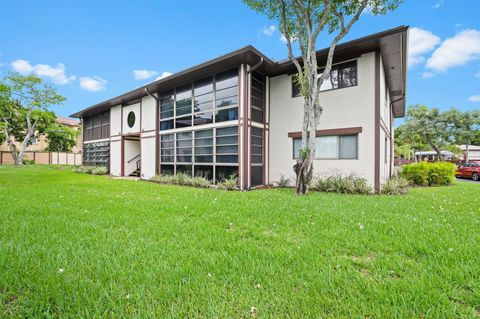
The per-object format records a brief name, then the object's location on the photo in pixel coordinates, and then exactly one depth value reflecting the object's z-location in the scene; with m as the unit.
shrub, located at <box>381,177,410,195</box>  8.52
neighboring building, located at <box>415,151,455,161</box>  36.57
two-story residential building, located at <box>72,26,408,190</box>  8.77
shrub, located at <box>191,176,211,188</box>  10.30
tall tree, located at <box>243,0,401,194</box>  7.88
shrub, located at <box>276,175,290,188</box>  10.54
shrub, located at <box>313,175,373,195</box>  8.52
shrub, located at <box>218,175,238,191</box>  9.60
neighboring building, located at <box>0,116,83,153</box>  30.59
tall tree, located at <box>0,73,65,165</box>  22.45
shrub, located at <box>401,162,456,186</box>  11.59
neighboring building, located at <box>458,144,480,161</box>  41.47
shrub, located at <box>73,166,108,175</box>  16.72
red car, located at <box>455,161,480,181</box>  16.31
